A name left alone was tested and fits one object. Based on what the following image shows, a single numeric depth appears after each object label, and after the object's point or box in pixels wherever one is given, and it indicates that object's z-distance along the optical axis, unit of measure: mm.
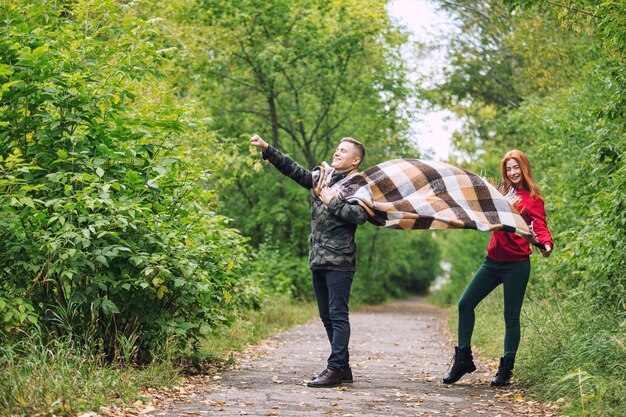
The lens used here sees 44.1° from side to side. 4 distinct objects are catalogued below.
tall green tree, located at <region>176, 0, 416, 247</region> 22406
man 6848
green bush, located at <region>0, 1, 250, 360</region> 6211
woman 6988
